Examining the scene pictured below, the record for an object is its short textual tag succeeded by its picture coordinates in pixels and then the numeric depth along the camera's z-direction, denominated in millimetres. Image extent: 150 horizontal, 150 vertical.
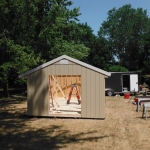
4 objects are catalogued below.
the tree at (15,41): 17922
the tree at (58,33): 20734
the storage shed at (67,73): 11883
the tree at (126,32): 46794
